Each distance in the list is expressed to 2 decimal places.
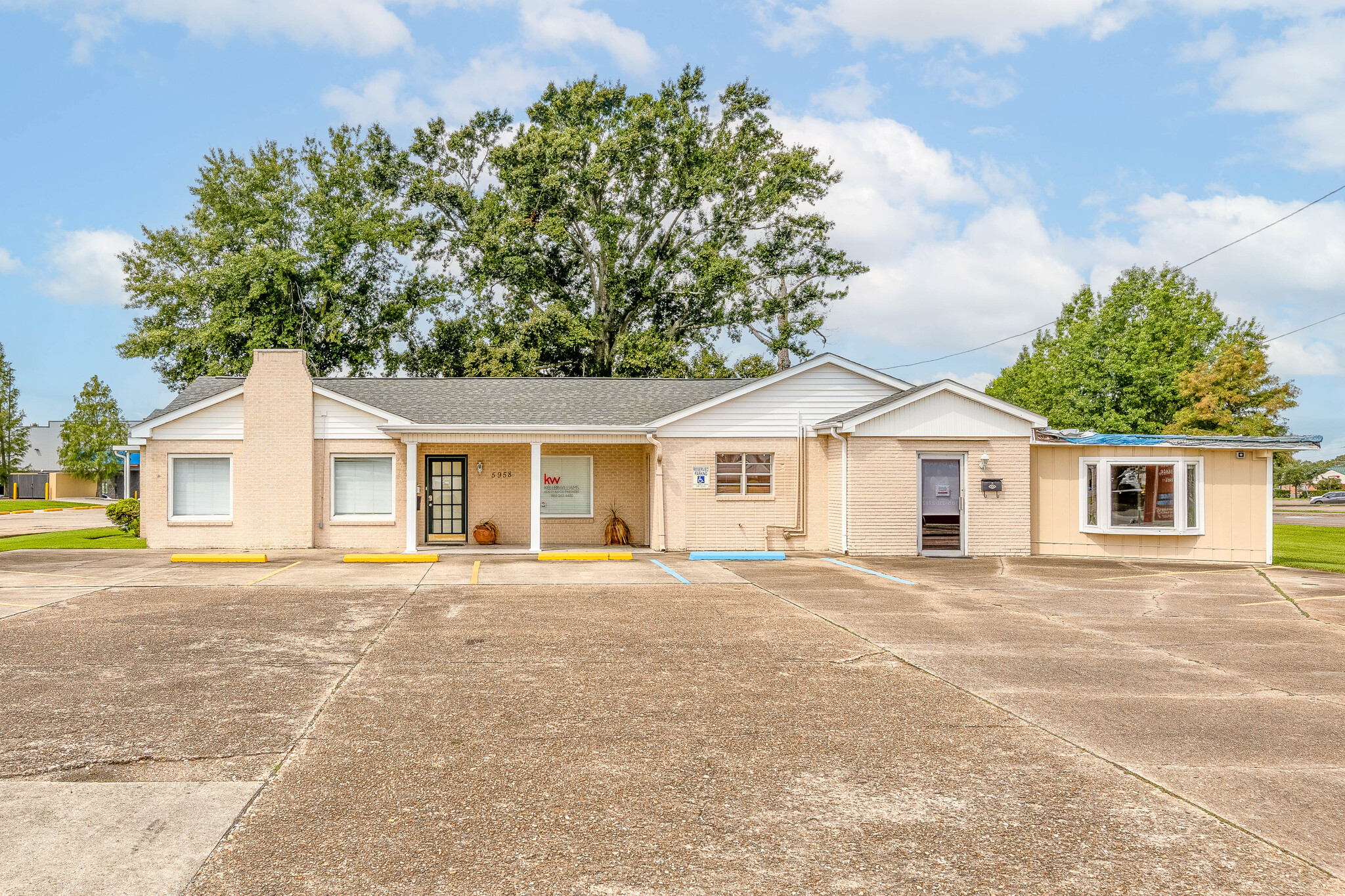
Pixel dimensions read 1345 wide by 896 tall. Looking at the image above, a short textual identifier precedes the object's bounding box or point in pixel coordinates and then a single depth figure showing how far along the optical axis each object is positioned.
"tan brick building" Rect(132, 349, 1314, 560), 17.98
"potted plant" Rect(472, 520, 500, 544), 19.88
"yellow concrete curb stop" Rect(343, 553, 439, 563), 16.66
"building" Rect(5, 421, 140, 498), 63.84
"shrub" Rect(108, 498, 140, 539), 23.50
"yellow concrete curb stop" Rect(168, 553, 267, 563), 16.59
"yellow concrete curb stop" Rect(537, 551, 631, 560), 17.14
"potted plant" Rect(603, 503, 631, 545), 20.28
